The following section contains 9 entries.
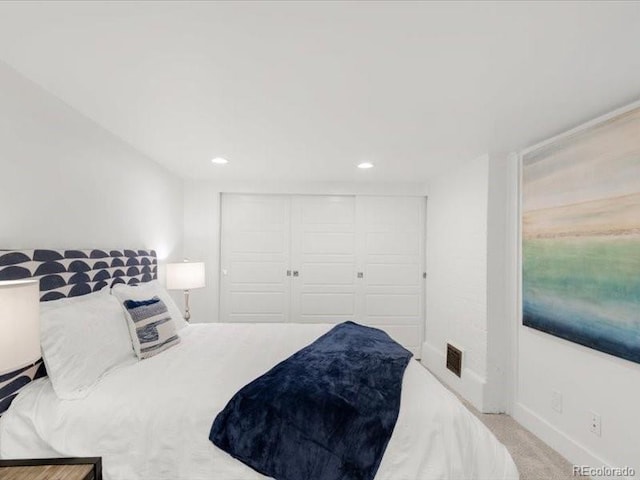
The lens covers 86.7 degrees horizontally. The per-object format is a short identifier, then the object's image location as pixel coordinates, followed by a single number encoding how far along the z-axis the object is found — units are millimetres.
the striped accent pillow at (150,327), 2168
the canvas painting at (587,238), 1925
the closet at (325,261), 4344
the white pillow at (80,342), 1677
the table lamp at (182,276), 3430
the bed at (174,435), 1501
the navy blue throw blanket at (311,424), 1445
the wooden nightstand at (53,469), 1306
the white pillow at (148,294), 2369
